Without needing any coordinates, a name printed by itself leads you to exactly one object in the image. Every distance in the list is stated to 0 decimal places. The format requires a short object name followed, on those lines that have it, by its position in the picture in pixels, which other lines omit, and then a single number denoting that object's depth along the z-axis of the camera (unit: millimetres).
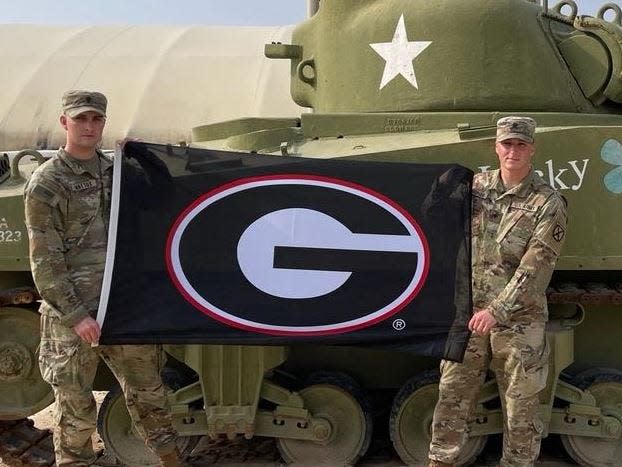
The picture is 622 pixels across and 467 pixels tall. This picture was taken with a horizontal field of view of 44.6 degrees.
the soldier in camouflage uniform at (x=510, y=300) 3990
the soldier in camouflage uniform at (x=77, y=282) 3840
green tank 4711
